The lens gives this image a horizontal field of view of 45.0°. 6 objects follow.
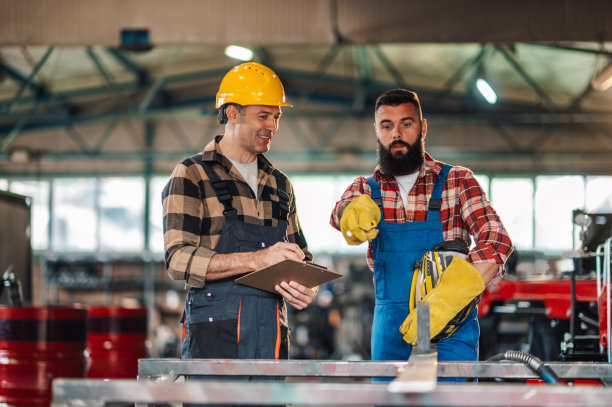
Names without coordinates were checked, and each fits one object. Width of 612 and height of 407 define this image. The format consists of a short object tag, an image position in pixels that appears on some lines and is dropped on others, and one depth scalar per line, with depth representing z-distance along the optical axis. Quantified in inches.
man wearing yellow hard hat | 117.3
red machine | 184.2
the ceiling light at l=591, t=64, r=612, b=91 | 446.2
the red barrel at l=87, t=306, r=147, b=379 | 247.1
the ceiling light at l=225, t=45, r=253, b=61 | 431.5
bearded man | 115.3
